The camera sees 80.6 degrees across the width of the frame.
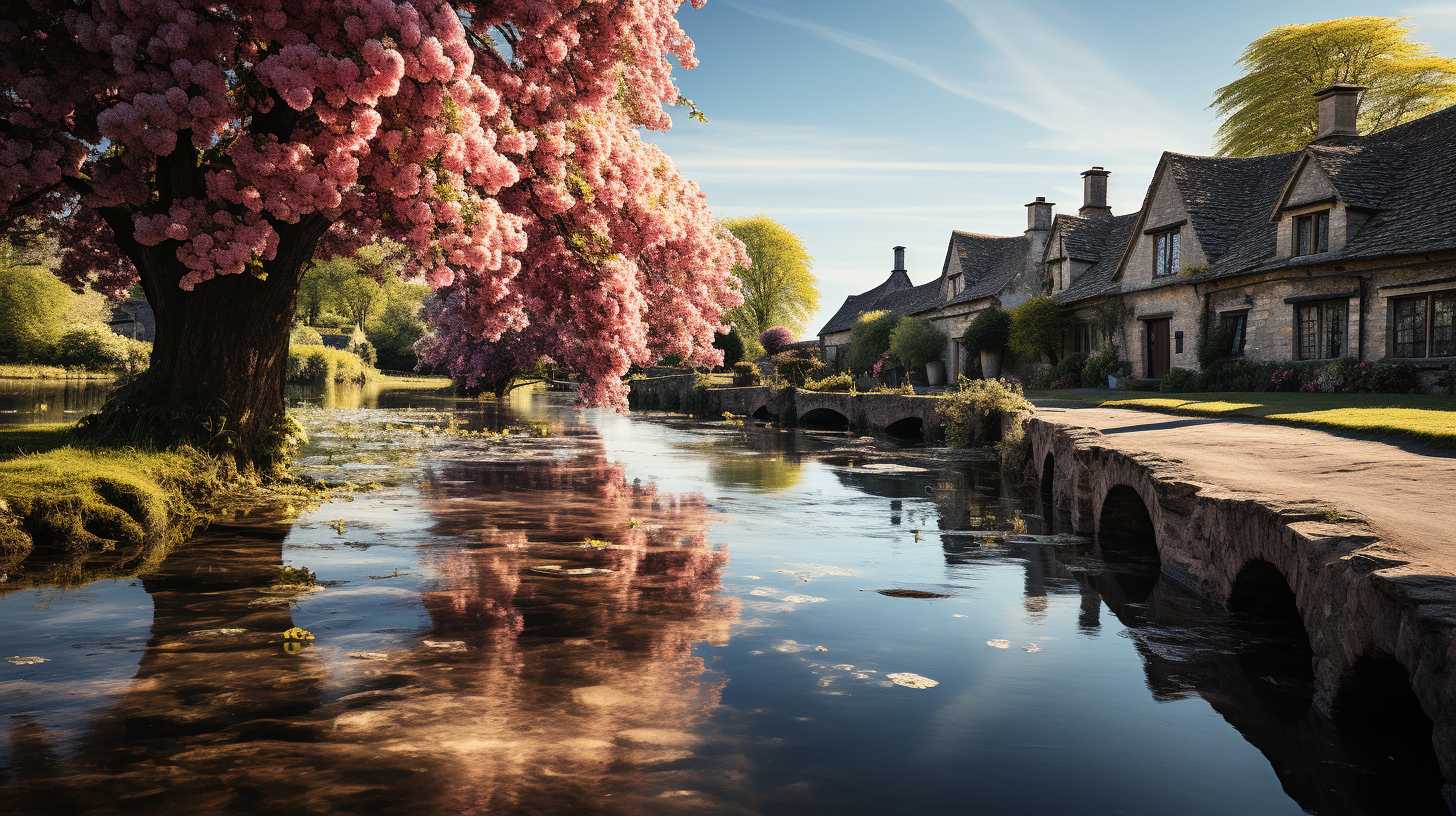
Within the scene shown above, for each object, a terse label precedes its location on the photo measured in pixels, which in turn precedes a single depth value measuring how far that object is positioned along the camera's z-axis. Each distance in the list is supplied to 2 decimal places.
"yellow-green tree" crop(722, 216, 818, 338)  72.81
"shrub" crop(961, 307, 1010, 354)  33.75
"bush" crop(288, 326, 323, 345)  55.71
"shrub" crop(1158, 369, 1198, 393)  23.88
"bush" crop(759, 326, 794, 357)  57.25
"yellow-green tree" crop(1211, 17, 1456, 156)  34.66
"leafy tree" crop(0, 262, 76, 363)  39.41
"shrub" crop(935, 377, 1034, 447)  19.42
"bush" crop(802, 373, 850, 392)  32.03
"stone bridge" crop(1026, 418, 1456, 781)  3.24
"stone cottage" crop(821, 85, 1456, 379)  18.84
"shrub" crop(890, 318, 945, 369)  38.91
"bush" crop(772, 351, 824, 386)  38.22
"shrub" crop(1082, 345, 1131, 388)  27.73
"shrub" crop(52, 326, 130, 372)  41.97
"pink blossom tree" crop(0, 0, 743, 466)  7.02
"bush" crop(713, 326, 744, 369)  53.84
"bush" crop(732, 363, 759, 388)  40.97
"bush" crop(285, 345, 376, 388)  49.62
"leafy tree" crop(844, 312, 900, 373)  43.94
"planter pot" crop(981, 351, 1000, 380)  35.00
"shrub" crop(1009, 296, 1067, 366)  30.97
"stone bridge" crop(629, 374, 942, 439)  25.23
